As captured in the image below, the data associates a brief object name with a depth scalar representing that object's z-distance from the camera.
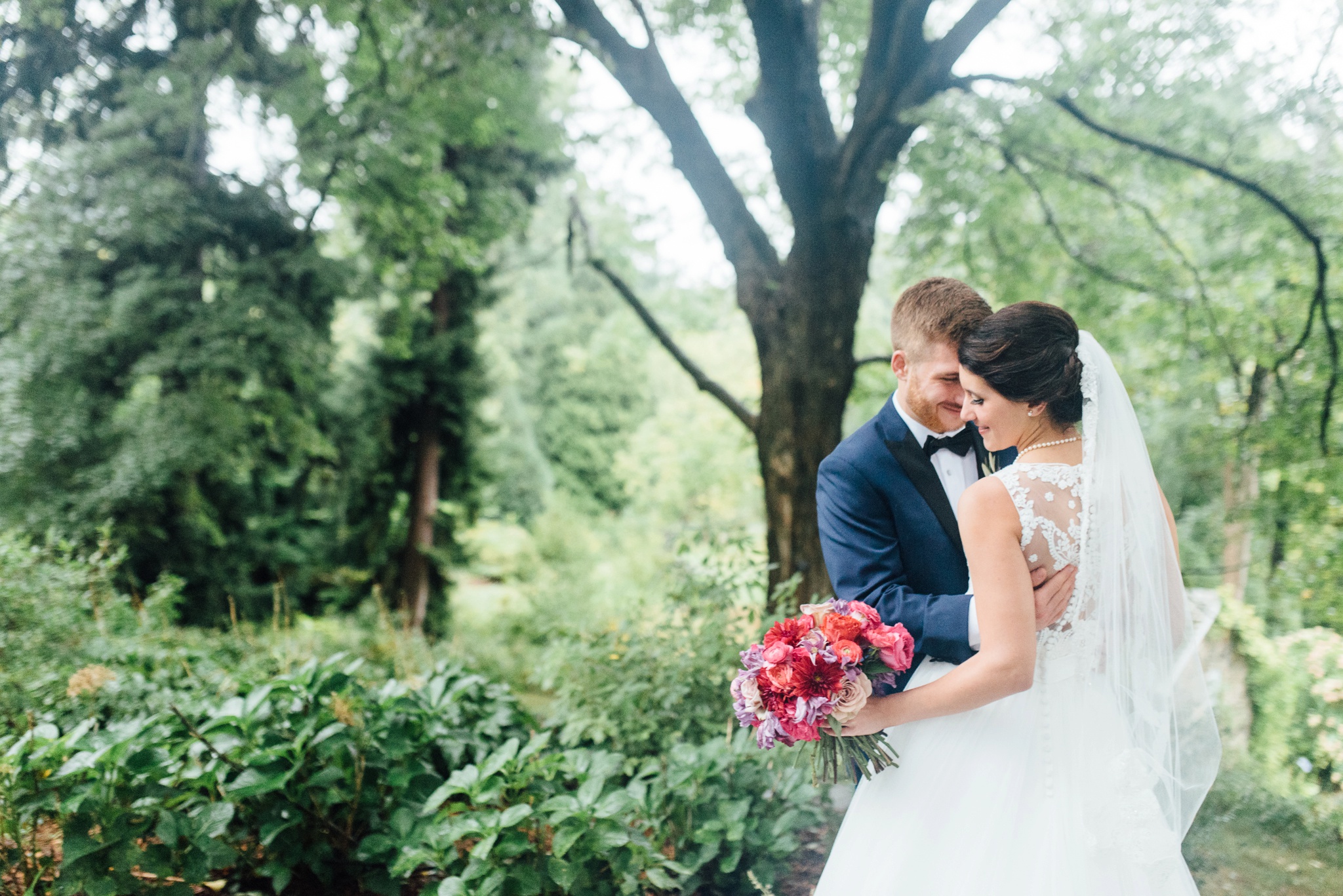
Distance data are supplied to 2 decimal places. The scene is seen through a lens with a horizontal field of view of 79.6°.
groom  2.06
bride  1.71
